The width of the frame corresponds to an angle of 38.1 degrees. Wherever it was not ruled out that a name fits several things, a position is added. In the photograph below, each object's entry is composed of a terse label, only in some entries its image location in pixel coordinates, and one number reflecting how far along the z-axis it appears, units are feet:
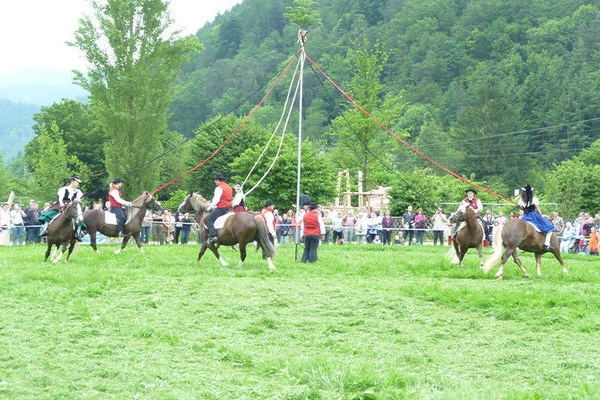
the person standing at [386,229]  118.79
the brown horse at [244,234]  68.28
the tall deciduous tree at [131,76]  142.10
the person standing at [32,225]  107.86
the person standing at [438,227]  117.08
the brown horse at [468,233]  72.02
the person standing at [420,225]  119.85
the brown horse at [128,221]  82.94
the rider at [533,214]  67.26
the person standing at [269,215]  82.23
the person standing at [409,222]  120.34
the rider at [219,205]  73.20
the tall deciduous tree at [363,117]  159.63
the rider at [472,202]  75.51
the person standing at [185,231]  115.55
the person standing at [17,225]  106.11
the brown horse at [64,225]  70.95
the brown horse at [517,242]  66.28
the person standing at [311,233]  76.84
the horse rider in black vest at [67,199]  72.38
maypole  86.79
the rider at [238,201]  77.30
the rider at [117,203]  85.56
